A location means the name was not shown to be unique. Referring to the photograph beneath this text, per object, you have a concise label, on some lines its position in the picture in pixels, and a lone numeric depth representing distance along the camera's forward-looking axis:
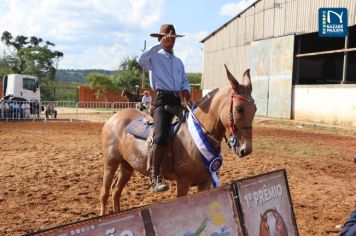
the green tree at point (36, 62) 51.75
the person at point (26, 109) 24.88
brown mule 4.48
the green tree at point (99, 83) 48.06
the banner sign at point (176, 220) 2.48
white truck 28.38
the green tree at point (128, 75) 53.47
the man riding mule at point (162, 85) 5.00
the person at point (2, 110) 23.88
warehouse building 23.08
